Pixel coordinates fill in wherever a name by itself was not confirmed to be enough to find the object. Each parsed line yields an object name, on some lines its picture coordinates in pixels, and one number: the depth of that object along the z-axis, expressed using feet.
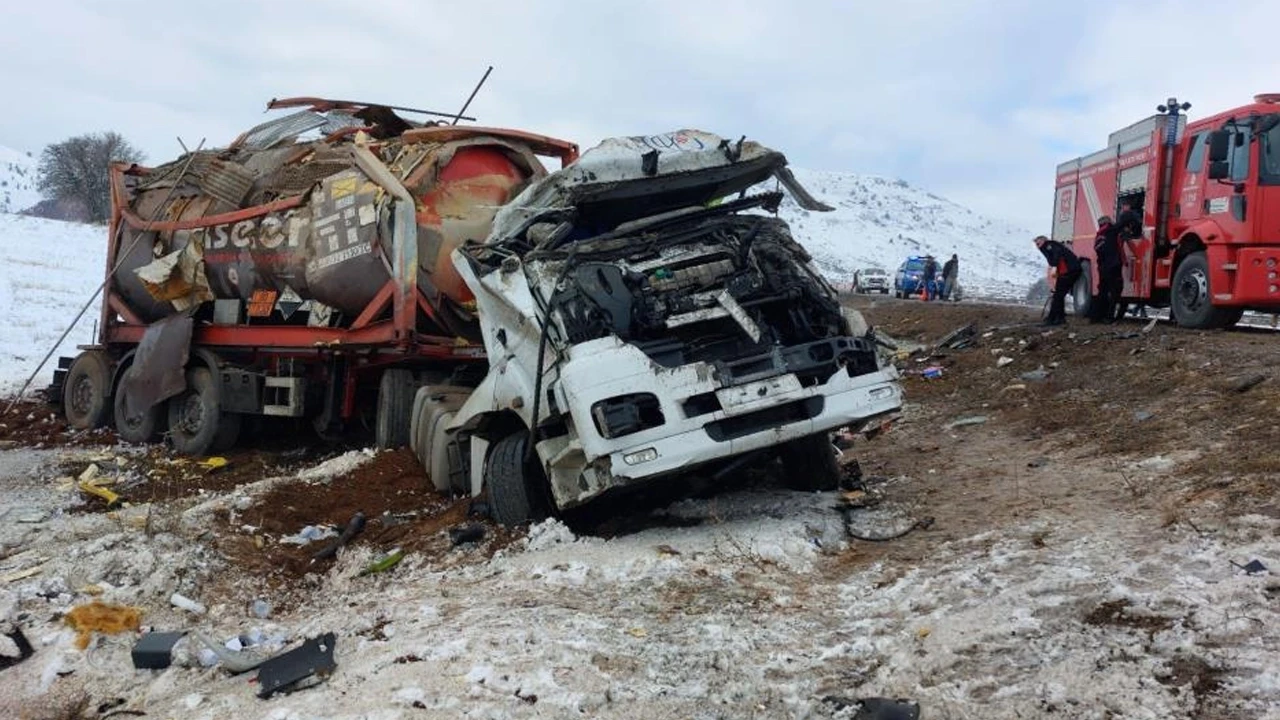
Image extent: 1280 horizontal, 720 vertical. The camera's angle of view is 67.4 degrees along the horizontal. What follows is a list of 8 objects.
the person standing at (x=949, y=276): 89.86
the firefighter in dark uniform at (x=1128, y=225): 37.70
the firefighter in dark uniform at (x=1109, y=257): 38.19
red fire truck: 30.25
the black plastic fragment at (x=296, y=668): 10.75
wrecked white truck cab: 15.21
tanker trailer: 23.75
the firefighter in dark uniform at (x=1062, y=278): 40.45
